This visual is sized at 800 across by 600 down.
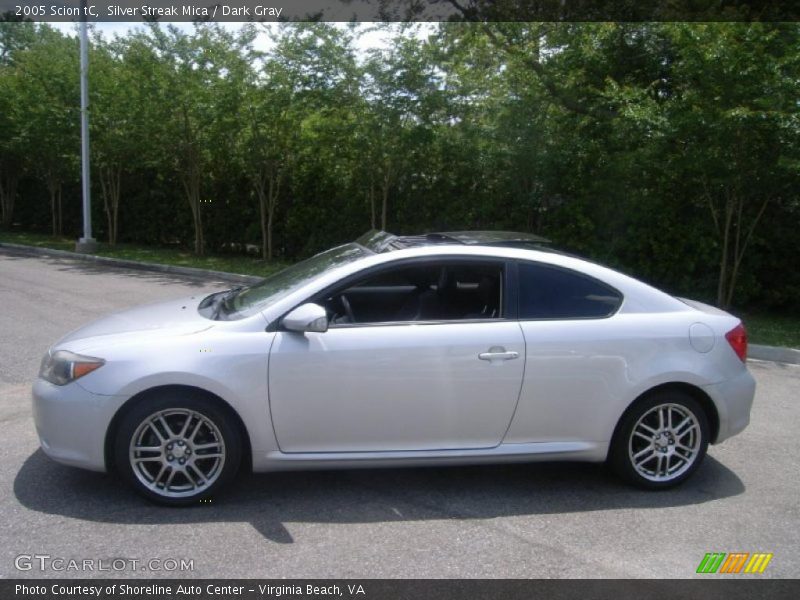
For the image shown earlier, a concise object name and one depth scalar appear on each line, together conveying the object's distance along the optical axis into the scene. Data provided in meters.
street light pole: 18.82
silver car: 4.27
